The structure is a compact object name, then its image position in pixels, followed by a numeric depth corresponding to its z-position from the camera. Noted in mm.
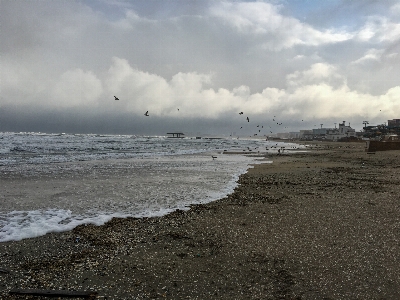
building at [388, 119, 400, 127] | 122088
